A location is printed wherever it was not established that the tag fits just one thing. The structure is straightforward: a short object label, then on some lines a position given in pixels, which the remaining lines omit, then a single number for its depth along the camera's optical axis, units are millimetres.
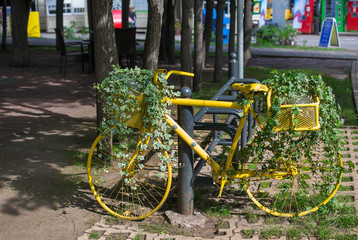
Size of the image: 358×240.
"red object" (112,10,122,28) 29484
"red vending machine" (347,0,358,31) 29812
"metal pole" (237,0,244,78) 7398
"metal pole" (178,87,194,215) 4352
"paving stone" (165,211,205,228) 4332
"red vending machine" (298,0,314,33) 29828
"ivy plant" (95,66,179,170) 4172
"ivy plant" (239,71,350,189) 4012
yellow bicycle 4102
